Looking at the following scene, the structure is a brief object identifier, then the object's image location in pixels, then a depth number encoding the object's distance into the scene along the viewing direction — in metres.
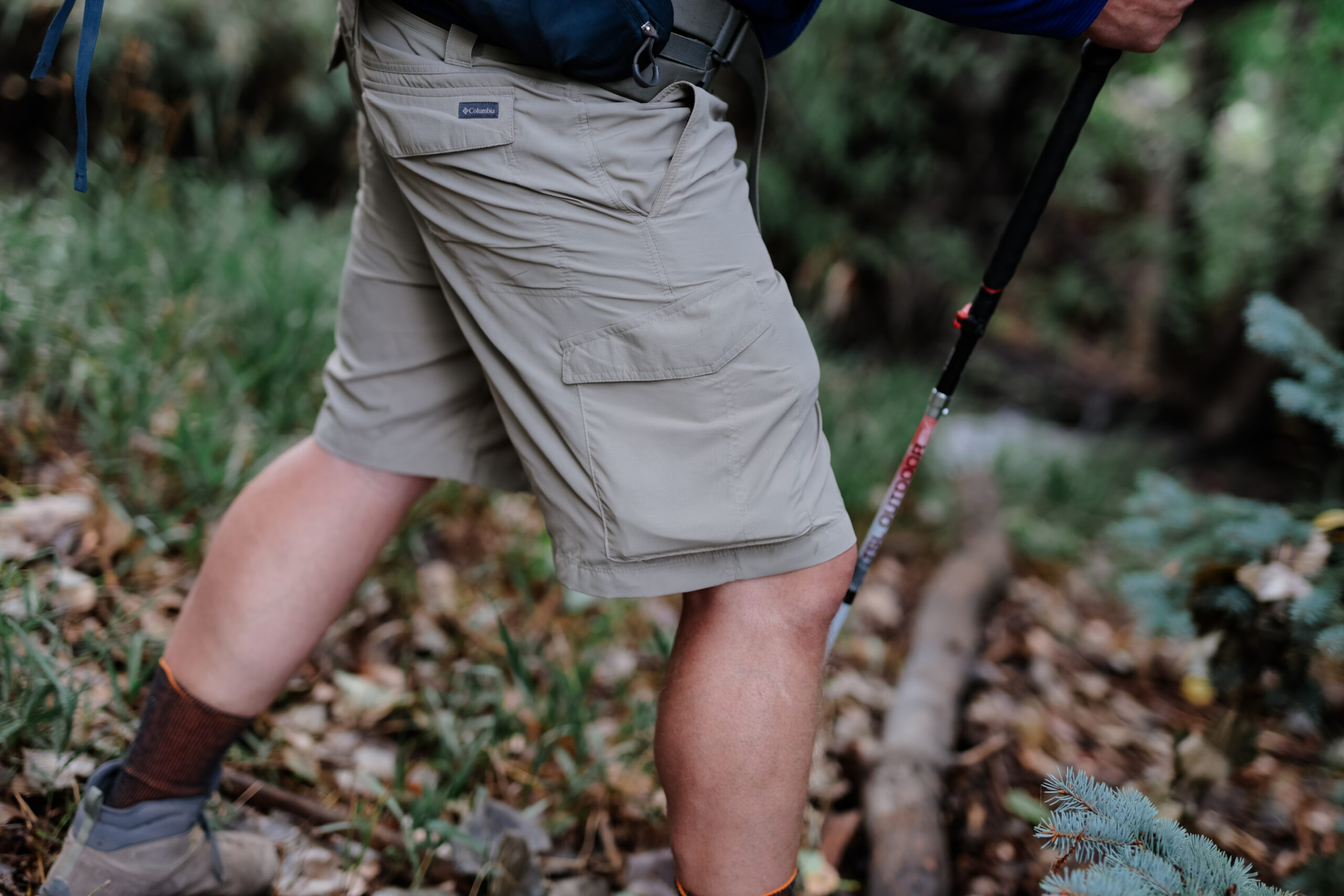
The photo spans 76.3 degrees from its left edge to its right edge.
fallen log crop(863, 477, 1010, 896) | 1.54
